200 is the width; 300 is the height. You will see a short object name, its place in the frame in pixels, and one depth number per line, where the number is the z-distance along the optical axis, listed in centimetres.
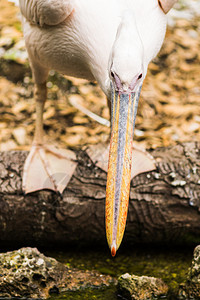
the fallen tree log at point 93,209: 521
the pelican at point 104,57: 378
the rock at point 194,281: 421
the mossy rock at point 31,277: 425
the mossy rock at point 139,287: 431
